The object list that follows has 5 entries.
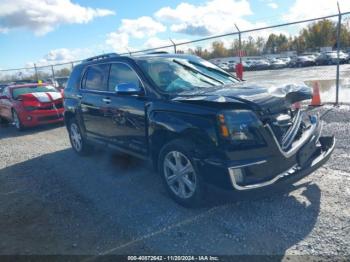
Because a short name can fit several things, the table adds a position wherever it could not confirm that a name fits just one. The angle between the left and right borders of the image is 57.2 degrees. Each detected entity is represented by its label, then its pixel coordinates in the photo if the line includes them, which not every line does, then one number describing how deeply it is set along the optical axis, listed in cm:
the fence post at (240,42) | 1046
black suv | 318
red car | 977
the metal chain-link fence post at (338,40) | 841
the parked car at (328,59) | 3706
